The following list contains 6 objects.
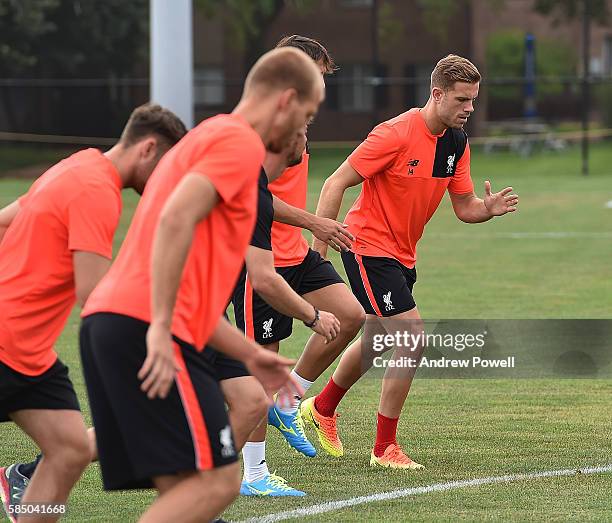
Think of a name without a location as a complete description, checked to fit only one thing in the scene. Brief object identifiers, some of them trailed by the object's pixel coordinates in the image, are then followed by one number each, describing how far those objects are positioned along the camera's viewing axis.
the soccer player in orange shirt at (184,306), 8.41
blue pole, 90.12
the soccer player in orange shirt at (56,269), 9.80
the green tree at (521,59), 119.62
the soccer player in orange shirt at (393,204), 15.55
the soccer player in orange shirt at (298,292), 13.90
